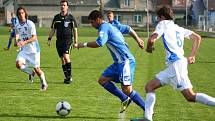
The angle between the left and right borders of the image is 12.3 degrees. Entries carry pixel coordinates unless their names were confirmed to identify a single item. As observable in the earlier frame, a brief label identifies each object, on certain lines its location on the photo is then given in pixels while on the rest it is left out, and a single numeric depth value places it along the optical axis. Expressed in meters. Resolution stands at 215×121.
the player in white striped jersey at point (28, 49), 24.36
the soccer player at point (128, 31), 19.00
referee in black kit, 28.32
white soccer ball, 18.38
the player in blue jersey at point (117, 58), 17.48
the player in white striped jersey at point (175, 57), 15.80
